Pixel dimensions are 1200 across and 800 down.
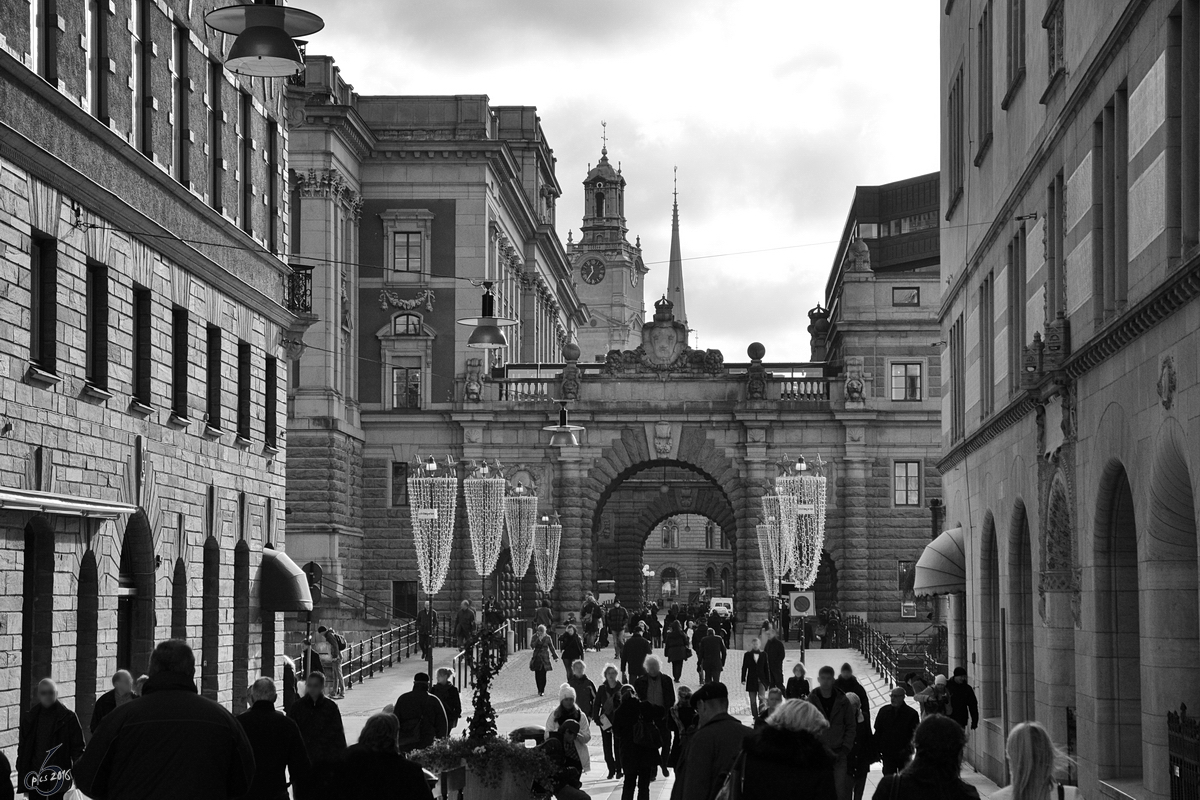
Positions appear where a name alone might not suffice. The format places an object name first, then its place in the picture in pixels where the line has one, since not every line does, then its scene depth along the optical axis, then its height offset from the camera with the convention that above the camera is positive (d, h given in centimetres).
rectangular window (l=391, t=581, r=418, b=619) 6669 -205
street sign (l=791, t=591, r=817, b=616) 5022 -166
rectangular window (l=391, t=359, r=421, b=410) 6788 +533
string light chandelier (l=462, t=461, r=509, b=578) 6128 +66
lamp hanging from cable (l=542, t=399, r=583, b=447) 4272 +236
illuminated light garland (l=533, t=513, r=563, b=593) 6562 -36
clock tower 16638 +2287
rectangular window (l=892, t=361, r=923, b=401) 6731 +530
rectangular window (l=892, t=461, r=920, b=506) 6650 +192
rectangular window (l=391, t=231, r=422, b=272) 6819 +996
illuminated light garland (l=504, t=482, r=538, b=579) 6425 +65
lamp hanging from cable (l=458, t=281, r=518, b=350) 2920 +318
